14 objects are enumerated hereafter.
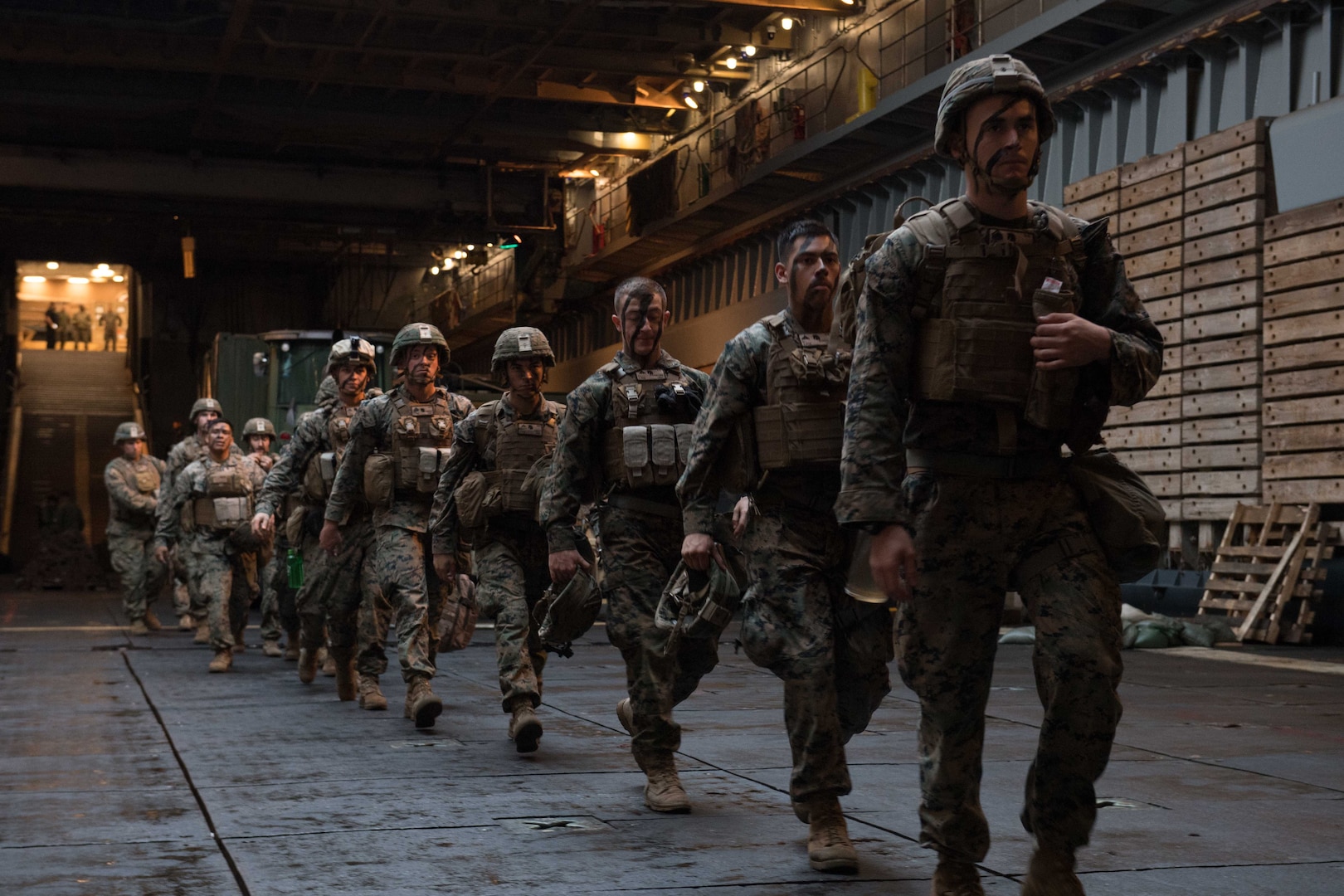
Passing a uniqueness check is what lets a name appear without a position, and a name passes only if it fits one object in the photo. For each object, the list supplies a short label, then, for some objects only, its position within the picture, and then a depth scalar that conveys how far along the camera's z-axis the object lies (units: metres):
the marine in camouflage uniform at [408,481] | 9.27
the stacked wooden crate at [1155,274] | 16.09
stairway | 39.84
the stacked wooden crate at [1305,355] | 14.04
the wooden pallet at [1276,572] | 14.23
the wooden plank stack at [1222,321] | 15.05
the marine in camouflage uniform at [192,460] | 15.49
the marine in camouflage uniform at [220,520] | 13.83
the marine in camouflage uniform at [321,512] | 10.20
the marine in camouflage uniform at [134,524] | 18.11
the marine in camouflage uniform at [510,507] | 8.00
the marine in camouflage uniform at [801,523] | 5.14
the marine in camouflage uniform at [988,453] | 4.03
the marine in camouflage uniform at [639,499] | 6.38
